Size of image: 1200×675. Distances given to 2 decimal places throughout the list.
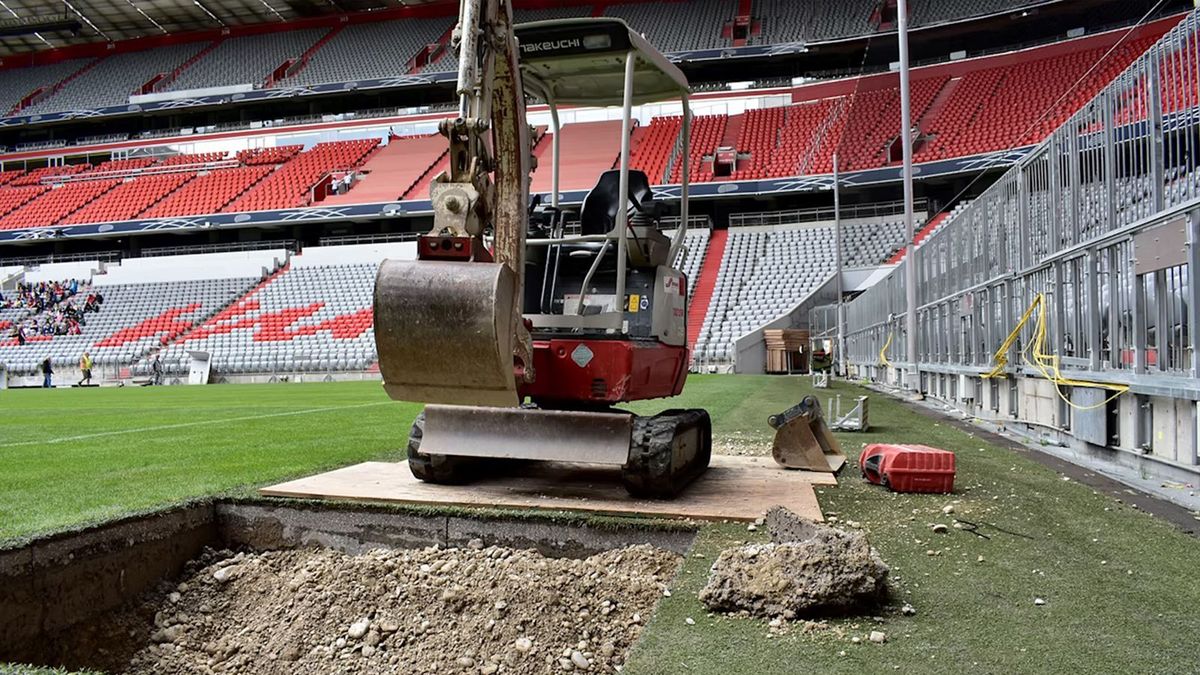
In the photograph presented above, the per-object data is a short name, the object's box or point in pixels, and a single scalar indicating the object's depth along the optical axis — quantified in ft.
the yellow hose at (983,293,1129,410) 23.37
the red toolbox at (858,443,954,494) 17.63
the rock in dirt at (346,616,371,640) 11.71
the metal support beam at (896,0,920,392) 48.47
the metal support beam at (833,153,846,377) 85.45
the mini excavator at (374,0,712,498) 12.46
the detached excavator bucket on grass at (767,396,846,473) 20.88
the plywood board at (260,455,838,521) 15.51
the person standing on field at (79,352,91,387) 105.50
